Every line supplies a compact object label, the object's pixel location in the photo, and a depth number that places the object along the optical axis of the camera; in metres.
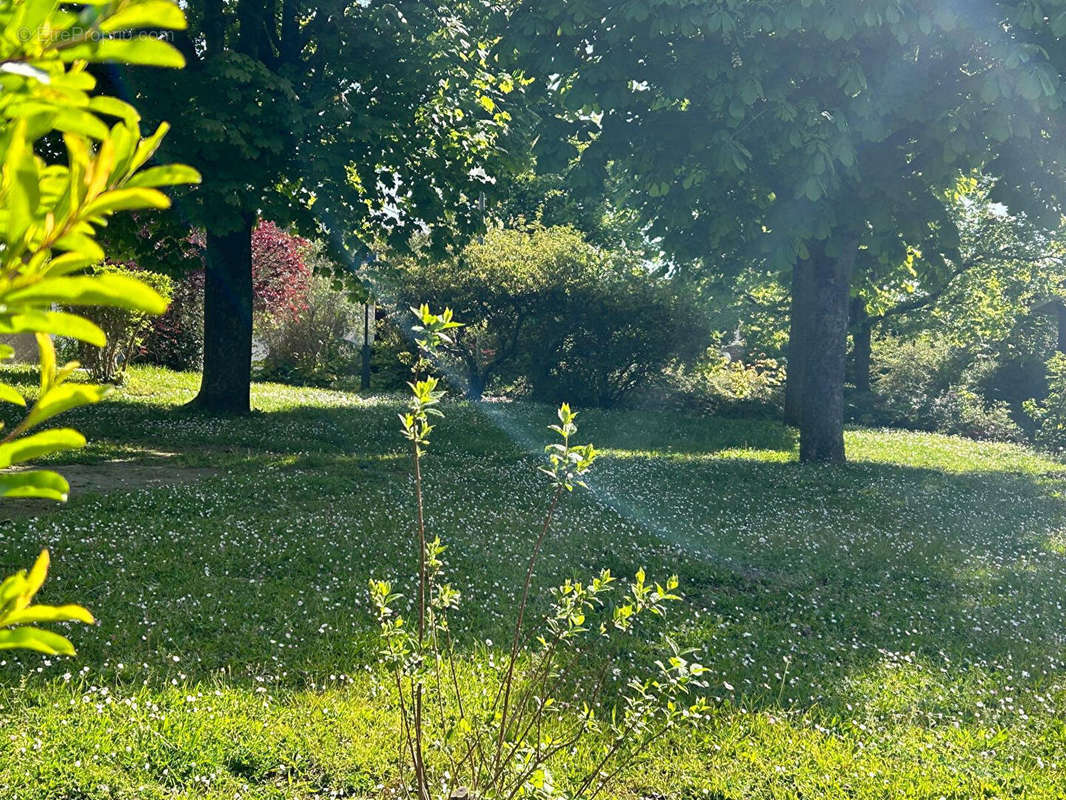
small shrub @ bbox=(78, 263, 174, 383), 17.95
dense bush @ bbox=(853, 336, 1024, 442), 26.56
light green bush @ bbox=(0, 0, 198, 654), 0.90
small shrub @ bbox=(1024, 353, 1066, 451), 18.77
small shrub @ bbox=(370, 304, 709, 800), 2.93
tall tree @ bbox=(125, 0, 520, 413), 11.84
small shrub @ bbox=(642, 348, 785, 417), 21.72
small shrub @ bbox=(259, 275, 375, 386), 26.97
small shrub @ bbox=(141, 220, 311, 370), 22.66
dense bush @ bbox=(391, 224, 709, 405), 20.67
